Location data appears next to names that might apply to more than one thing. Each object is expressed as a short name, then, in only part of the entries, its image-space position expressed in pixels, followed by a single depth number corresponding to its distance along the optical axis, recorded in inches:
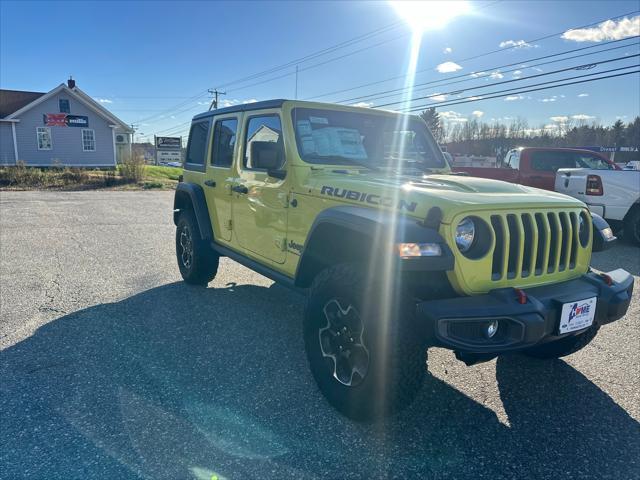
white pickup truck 306.5
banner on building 995.3
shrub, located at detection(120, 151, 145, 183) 835.4
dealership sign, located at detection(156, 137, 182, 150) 2137.1
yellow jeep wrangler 89.8
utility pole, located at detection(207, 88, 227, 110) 1763.7
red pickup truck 388.8
